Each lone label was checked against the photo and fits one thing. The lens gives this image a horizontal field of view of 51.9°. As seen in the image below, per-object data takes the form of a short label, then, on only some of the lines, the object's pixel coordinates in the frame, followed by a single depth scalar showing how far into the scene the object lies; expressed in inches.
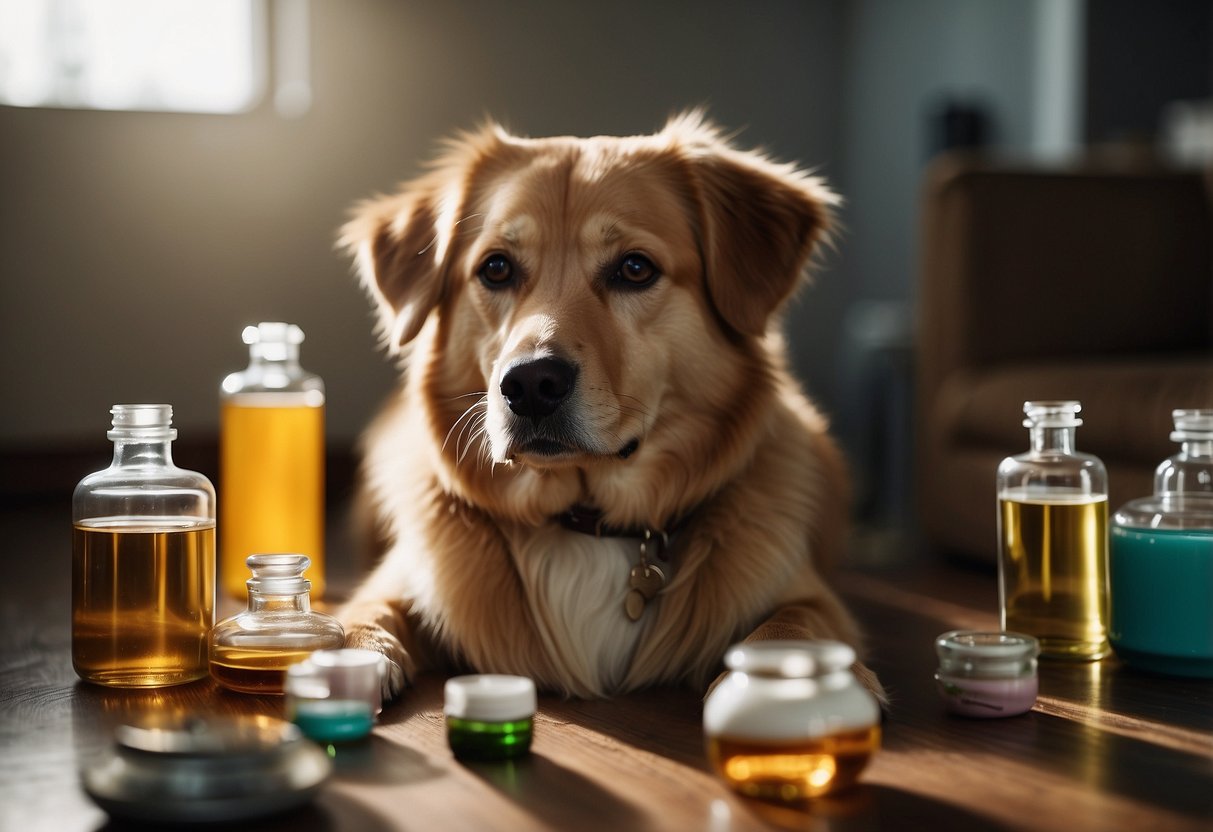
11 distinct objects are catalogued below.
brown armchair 104.3
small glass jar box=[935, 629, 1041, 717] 56.4
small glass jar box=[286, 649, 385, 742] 51.2
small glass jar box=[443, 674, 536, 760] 50.0
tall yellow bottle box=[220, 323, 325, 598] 87.0
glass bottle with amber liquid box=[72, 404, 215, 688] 59.9
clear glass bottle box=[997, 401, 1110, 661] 65.9
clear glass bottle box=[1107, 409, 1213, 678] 62.3
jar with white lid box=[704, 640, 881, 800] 43.0
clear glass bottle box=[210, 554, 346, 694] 59.7
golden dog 64.0
